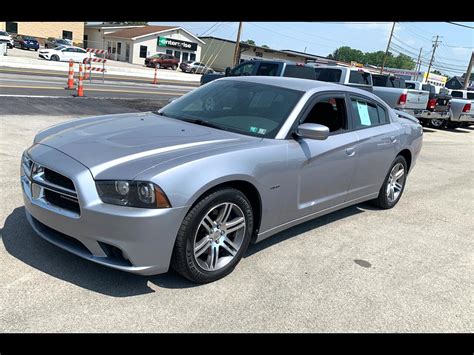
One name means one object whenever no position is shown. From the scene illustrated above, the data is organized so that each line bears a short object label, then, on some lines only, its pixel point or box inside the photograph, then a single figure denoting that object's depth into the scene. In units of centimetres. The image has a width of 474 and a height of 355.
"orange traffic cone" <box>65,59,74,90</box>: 1588
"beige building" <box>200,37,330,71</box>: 6412
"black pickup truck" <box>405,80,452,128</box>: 1557
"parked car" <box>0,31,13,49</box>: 3547
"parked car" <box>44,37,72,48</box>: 4649
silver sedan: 291
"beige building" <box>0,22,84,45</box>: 5431
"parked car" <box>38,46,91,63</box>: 3641
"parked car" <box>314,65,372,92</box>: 1368
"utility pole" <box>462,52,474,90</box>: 3218
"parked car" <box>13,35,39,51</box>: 4606
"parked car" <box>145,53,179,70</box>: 5038
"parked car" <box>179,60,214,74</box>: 4941
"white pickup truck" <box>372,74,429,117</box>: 1395
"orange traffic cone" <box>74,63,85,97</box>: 1420
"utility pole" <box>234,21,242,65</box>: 3529
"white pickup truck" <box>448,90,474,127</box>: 1747
